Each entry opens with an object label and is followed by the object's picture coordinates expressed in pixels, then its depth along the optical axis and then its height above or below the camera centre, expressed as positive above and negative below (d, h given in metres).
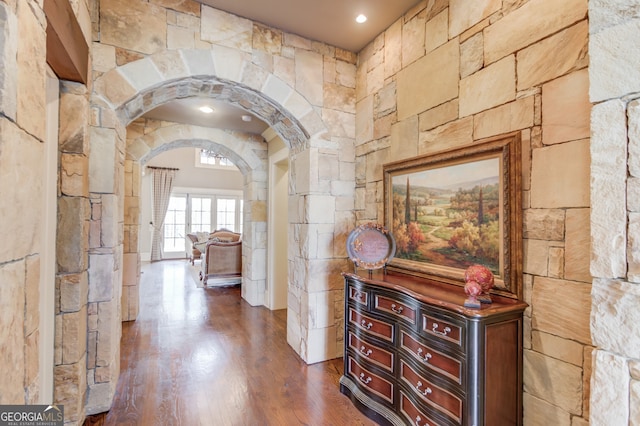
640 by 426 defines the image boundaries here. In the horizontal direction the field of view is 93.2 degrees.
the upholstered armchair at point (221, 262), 6.01 -0.96
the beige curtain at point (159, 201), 9.17 +0.38
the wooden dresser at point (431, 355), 1.55 -0.83
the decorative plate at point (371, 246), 2.49 -0.25
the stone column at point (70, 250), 1.95 -0.25
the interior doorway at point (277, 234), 4.81 -0.32
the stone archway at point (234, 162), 4.25 +0.56
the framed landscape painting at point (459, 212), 1.74 +0.03
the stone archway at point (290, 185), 2.25 +0.33
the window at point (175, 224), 9.62 -0.34
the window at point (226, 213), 10.34 +0.04
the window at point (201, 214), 9.95 -0.01
